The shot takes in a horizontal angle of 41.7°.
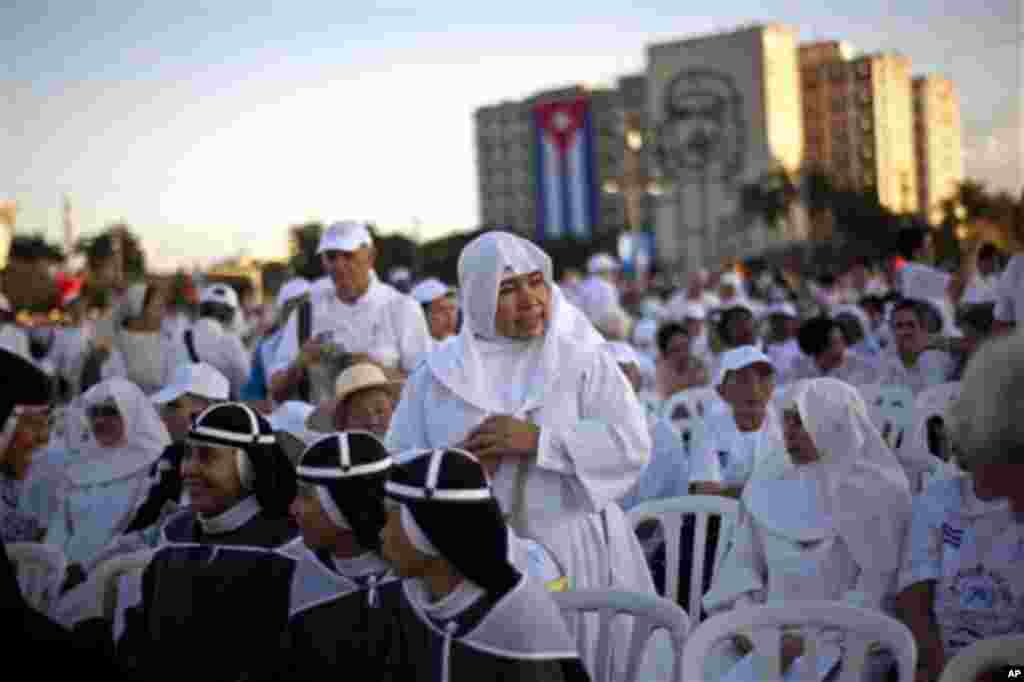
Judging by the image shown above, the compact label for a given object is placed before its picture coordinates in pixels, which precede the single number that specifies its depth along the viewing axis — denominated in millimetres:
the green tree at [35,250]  47000
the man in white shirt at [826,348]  8680
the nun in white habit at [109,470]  5816
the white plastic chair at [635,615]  3602
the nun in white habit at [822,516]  4469
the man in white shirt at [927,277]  10734
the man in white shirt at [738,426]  6434
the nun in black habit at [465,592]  2922
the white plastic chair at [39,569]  4660
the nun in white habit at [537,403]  3971
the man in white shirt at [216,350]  8680
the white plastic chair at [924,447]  5539
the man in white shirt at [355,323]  6844
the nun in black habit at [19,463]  6133
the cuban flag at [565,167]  54406
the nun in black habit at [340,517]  3402
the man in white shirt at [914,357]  8156
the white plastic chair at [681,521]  5094
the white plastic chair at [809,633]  3297
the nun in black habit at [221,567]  3754
